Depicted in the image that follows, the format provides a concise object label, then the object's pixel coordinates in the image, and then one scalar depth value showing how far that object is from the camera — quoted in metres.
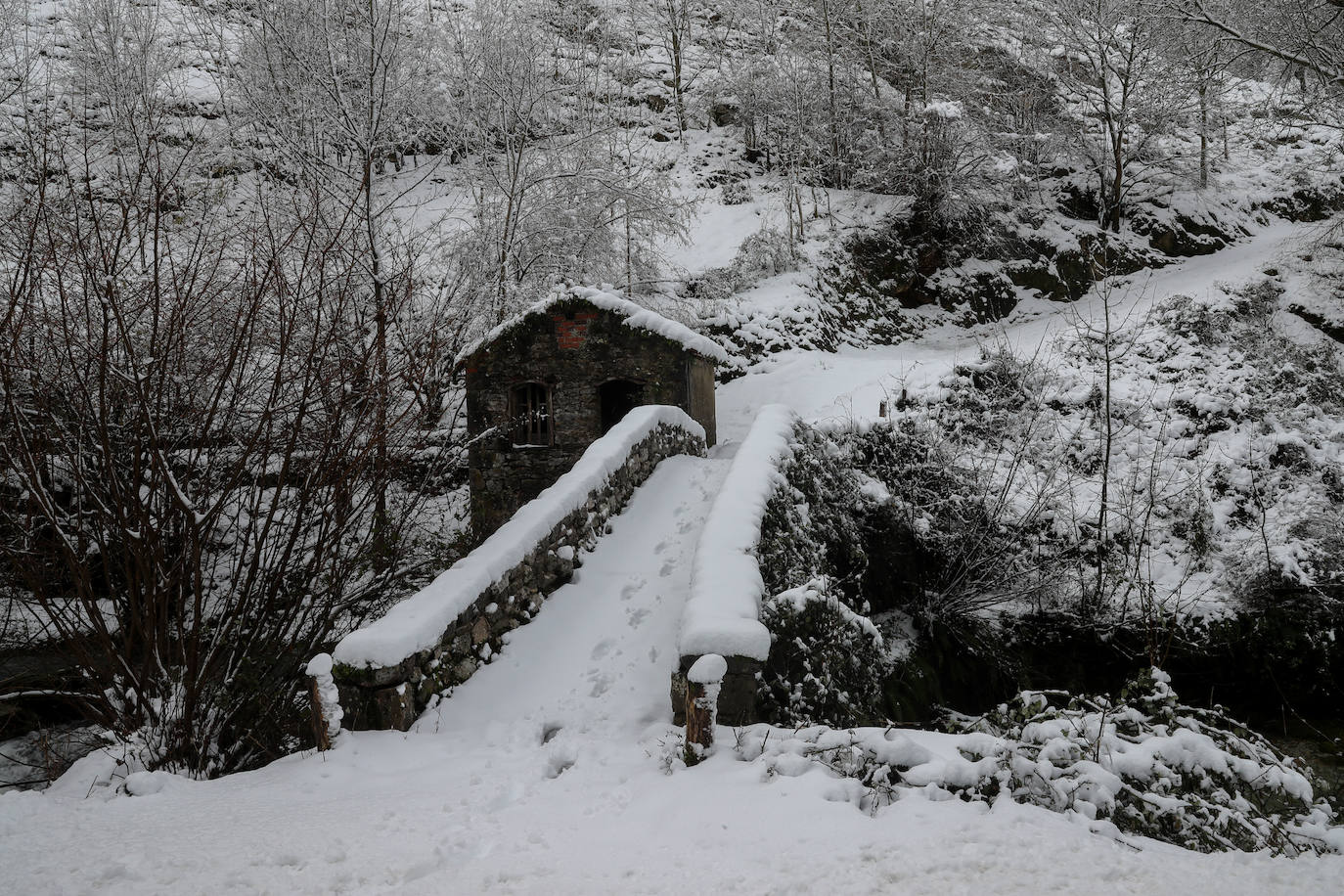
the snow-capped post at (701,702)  4.14
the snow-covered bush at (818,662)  5.76
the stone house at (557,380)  12.93
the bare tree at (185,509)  4.36
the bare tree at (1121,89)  21.67
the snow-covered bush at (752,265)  20.77
